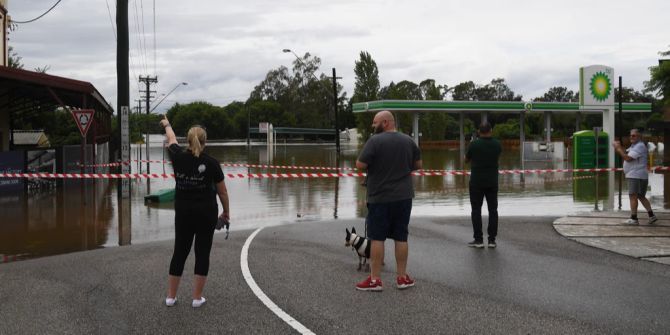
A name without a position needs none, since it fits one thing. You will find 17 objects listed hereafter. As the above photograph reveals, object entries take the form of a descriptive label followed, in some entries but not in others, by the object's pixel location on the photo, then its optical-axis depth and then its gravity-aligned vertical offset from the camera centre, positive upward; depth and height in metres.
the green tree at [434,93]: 74.69 +6.74
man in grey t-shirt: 6.79 -0.36
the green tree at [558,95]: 150.50 +12.95
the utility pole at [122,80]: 15.98 +1.80
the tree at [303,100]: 132.62 +10.95
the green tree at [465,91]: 151.38 +13.89
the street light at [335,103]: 45.22 +2.94
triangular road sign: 16.88 +0.91
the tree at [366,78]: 82.00 +9.17
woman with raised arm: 6.13 -0.44
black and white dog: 7.36 -0.97
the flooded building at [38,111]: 19.16 +2.11
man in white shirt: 11.34 -0.29
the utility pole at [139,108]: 89.38 +6.67
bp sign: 29.80 +2.96
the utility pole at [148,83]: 69.10 +7.58
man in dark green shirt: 9.28 -0.33
